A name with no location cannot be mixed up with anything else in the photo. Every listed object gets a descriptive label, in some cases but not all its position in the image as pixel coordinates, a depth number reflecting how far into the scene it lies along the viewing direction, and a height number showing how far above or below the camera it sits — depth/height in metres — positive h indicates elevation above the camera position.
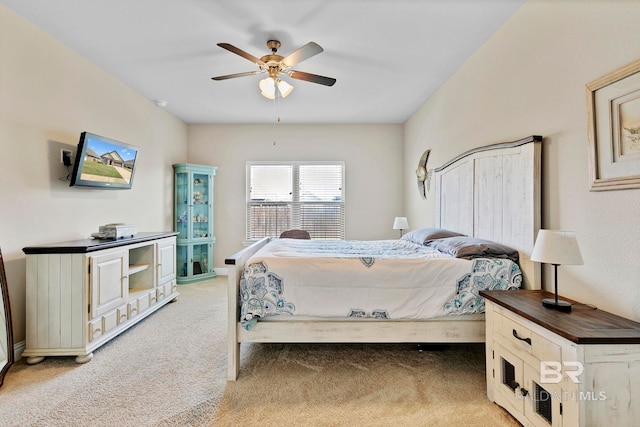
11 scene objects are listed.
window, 5.18 +0.31
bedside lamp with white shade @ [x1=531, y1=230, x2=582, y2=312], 1.47 -0.19
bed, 2.01 -0.60
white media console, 2.24 -0.66
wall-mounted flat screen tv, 2.64 +0.55
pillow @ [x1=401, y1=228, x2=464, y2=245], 2.95 -0.20
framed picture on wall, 1.42 +0.46
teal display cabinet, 4.63 -0.08
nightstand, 1.21 -0.70
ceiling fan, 2.31 +1.29
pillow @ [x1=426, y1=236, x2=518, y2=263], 2.15 -0.27
